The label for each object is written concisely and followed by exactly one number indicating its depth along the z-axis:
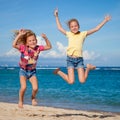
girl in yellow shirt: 11.43
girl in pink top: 11.02
